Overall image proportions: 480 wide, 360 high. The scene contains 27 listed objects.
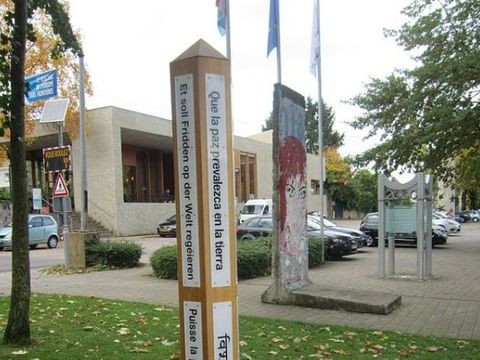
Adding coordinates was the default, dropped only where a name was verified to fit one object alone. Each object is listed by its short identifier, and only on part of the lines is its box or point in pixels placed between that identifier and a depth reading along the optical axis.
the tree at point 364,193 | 72.76
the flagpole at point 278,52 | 10.90
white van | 34.34
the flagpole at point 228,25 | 9.30
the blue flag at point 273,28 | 11.53
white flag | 15.99
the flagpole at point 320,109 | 16.18
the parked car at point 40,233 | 25.01
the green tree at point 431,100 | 18.97
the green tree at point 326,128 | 88.44
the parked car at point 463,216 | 64.07
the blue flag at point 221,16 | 10.51
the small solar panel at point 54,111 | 13.88
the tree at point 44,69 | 27.31
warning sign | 14.64
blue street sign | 11.57
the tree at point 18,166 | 5.80
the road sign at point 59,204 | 15.67
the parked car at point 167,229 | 33.33
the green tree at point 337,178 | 69.50
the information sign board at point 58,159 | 14.48
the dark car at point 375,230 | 23.72
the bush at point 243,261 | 12.34
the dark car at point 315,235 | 17.14
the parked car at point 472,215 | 67.55
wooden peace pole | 3.69
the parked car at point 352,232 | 19.48
